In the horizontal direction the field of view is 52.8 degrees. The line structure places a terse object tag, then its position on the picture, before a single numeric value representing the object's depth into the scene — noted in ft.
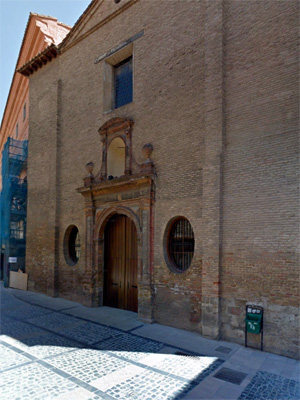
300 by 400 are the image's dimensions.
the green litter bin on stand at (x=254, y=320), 21.36
